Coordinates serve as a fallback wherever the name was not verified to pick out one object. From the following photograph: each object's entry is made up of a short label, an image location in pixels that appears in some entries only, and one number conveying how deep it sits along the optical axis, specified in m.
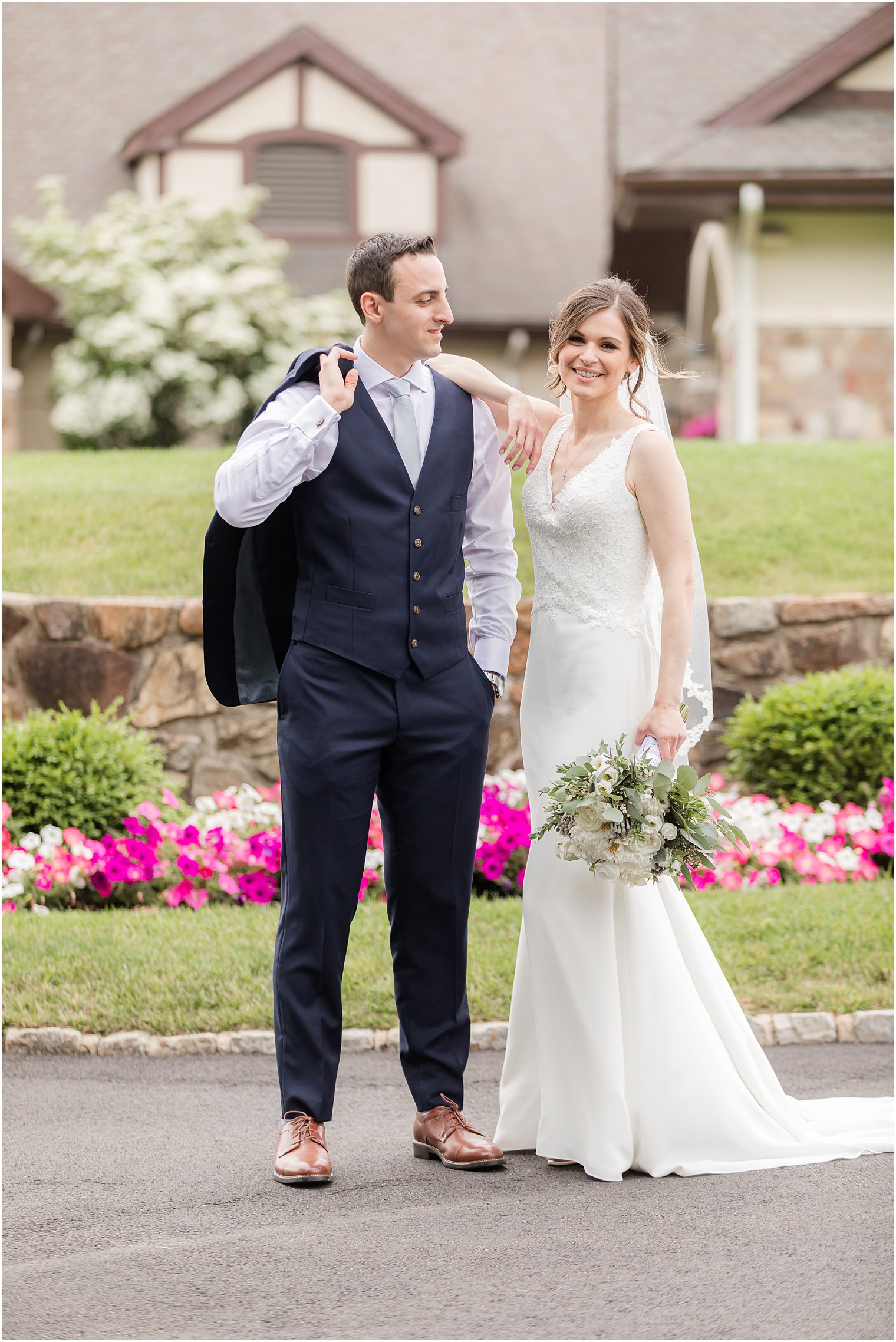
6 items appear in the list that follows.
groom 8.05
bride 8.33
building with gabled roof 28.56
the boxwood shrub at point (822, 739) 15.70
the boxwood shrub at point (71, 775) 14.49
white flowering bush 30.55
